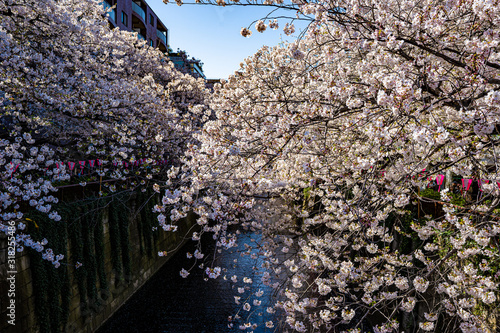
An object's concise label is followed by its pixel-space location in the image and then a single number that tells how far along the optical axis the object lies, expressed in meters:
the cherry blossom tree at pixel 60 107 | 6.63
